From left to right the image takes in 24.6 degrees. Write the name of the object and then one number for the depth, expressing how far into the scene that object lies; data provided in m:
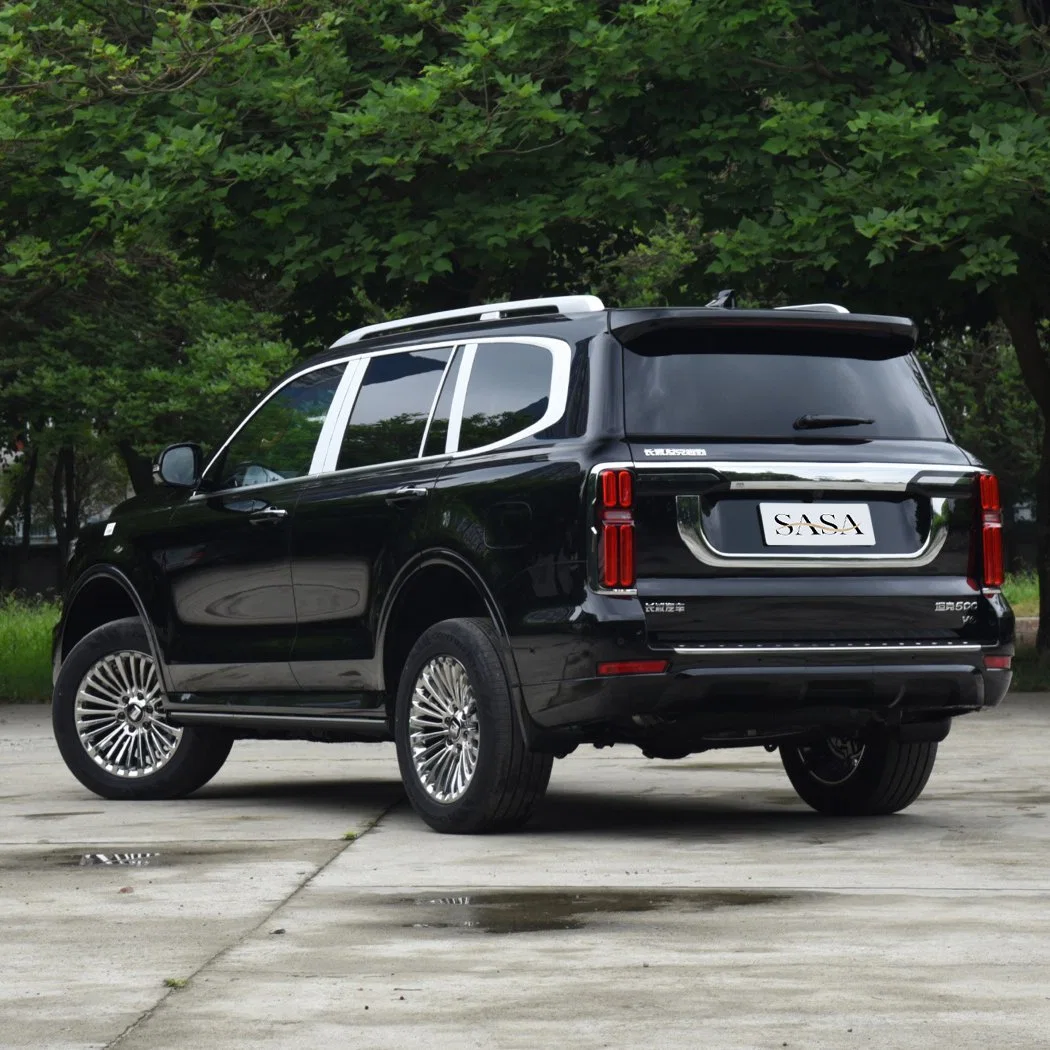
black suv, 8.66
